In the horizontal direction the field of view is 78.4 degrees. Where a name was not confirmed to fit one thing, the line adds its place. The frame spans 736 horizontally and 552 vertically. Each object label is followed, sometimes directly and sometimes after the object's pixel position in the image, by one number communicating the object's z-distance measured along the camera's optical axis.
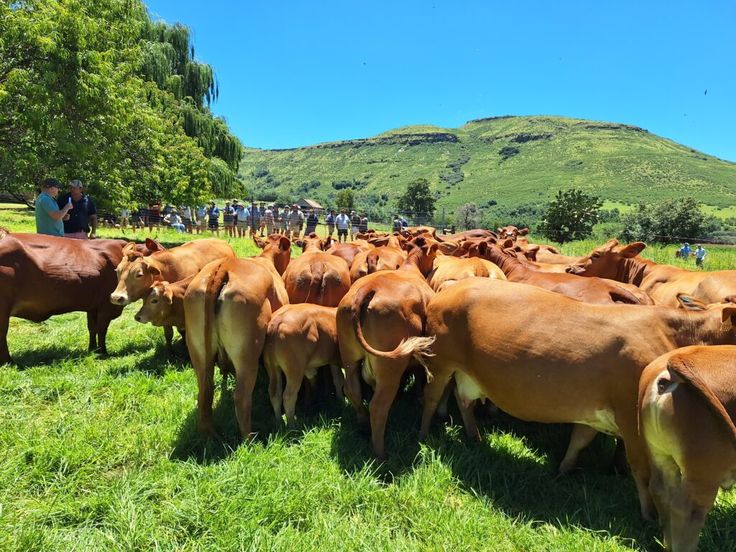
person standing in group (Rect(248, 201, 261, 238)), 26.12
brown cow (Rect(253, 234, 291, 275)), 6.93
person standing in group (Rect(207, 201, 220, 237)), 26.70
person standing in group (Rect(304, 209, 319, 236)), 23.86
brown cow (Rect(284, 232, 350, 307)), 5.82
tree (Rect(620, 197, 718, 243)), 37.53
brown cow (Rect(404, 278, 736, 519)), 3.18
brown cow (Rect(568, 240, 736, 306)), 5.64
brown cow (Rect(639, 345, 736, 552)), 2.46
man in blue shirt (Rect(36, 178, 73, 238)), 7.52
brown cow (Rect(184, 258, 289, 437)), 3.95
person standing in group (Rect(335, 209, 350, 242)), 23.64
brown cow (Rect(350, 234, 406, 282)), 6.35
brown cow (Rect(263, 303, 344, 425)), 4.33
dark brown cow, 5.63
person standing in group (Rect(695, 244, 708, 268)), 21.58
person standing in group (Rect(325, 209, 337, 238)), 25.51
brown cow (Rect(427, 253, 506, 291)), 5.89
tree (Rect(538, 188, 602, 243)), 29.89
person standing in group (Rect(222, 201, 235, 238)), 23.72
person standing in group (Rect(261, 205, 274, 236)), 26.48
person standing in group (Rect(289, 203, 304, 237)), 24.94
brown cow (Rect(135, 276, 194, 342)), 5.09
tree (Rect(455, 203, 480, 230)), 38.45
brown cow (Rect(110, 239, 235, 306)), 5.31
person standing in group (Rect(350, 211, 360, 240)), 26.42
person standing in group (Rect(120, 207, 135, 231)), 22.08
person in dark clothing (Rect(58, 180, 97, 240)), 8.54
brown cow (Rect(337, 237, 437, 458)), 3.90
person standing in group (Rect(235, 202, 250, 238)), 24.36
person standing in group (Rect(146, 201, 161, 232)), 23.39
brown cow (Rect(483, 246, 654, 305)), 4.71
